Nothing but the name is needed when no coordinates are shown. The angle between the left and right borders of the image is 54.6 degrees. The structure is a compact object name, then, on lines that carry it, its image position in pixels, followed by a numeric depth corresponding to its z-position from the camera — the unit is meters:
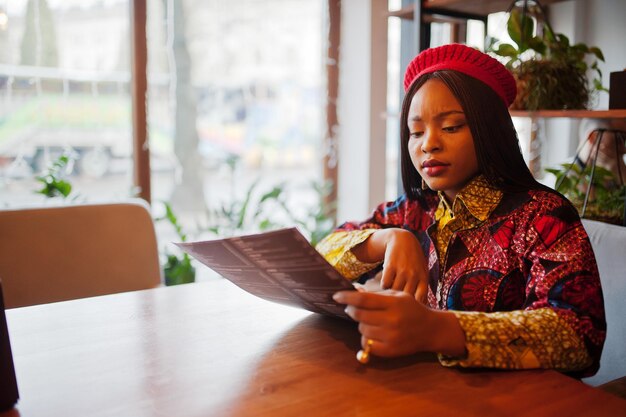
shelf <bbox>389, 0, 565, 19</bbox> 1.92
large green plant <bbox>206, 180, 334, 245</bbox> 3.24
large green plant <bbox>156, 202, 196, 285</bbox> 2.95
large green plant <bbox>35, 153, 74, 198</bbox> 2.50
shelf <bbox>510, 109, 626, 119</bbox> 1.46
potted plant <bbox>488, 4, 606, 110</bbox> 1.67
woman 0.83
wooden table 0.73
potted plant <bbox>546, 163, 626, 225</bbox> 1.57
